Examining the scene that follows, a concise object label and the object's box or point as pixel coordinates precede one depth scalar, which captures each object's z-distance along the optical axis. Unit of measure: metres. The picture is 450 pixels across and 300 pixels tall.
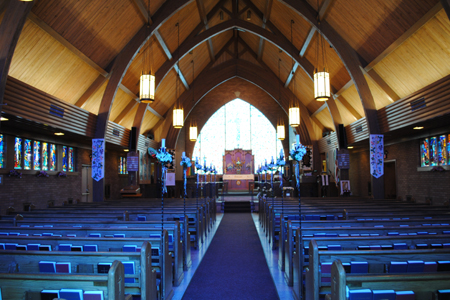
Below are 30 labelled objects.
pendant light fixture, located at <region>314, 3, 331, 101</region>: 8.83
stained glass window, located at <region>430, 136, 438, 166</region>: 10.10
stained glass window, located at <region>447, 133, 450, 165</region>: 9.49
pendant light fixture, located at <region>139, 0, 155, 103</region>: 9.09
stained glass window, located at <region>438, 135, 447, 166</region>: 9.63
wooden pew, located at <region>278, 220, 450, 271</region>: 3.95
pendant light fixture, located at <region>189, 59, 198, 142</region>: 16.06
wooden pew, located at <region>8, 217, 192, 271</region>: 4.71
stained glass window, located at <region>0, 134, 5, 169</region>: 8.67
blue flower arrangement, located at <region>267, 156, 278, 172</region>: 10.79
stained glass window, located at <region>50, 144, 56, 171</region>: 11.15
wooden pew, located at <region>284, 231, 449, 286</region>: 3.34
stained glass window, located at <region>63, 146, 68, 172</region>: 11.96
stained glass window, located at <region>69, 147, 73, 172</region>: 12.39
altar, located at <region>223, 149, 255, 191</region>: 19.31
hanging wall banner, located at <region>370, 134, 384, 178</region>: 9.96
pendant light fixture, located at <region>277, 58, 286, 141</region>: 16.20
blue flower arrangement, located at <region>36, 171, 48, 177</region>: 10.15
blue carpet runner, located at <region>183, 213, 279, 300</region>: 4.18
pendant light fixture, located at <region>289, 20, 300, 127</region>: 12.92
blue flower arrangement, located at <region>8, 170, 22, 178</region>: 8.78
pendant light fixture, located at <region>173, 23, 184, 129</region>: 12.66
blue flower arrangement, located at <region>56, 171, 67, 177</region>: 11.27
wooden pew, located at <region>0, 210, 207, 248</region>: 5.62
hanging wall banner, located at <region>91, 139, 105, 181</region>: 10.34
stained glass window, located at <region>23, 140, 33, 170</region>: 9.74
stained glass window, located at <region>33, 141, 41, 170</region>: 10.22
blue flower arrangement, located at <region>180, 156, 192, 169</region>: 7.70
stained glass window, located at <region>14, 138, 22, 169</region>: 9.28
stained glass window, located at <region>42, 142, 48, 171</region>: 10.72
